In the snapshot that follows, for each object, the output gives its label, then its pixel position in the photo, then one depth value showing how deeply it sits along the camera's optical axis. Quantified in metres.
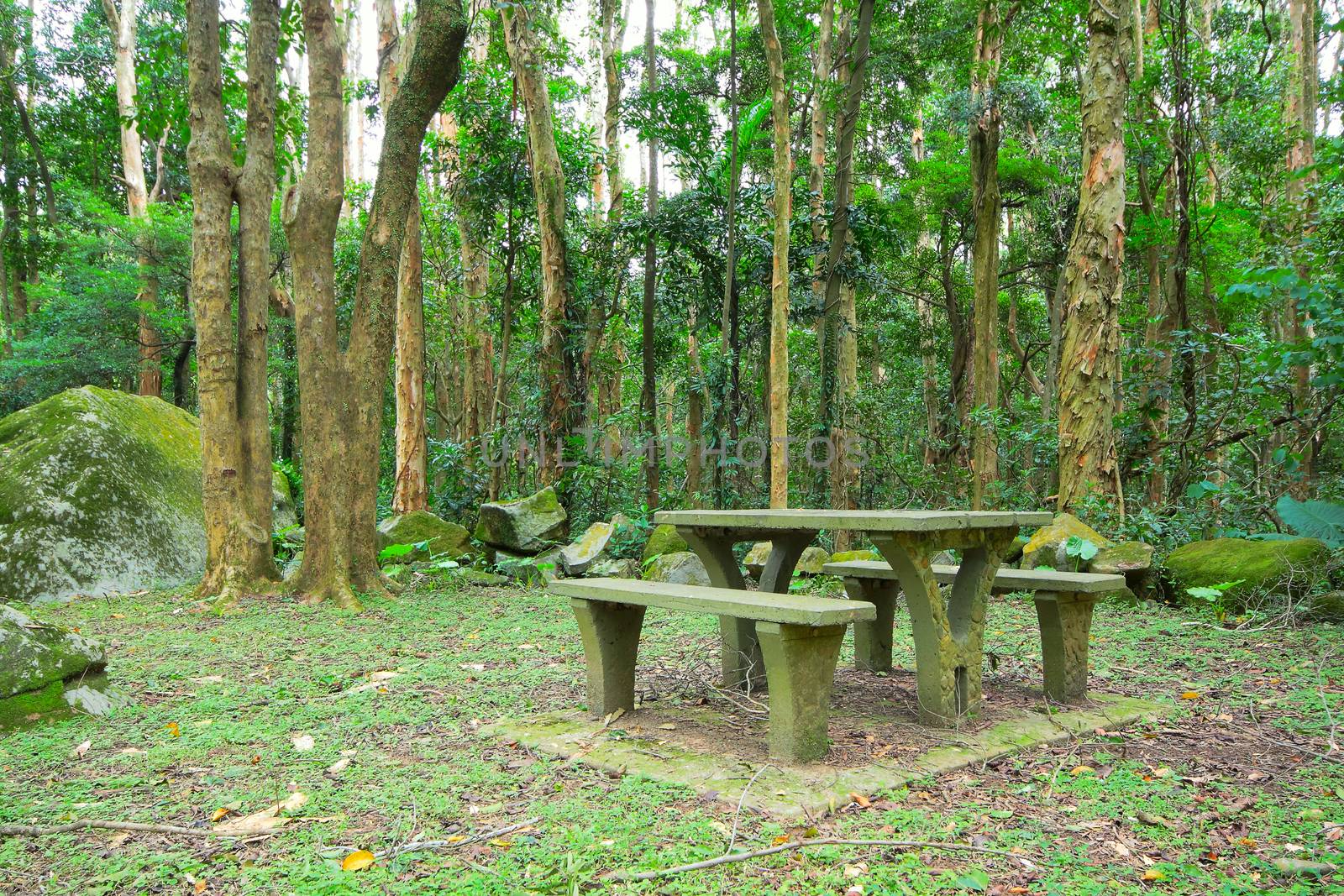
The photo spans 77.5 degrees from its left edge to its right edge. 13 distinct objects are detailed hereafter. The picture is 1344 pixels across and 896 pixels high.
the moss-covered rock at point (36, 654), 3.26
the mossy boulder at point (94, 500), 6.73
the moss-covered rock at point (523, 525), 8.35
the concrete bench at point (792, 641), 2.64
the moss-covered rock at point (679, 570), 6.99
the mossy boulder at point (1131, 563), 5.97
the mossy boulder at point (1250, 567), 5.18
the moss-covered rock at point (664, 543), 7.68
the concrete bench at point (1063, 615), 3.43
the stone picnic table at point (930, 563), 3.00
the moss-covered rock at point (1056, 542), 6.25
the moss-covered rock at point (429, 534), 7.92
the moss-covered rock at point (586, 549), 7.69
